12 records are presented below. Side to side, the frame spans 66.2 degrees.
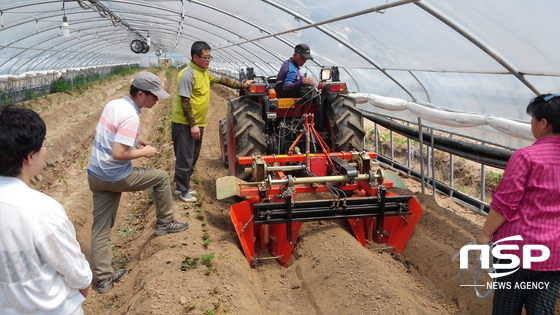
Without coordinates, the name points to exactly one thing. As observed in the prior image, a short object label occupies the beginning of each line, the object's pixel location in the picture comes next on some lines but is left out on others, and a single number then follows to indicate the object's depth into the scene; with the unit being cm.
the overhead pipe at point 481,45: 393
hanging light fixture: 872
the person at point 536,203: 220
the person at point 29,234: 164
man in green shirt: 472
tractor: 500
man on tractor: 512
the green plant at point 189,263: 352
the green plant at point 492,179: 782
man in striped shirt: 338
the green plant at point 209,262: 351
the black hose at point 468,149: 471
